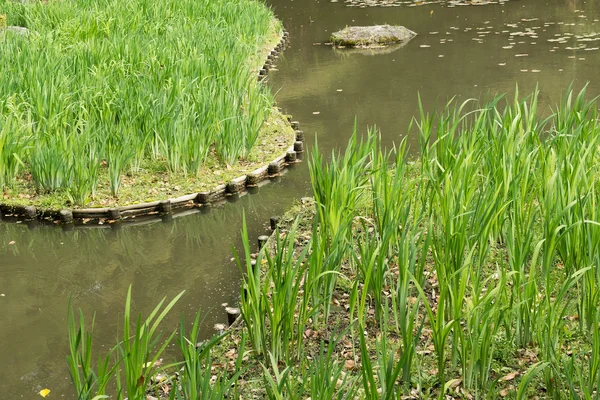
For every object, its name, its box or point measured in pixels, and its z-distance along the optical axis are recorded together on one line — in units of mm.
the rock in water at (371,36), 14016
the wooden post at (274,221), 6238
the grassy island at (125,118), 6844
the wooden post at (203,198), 6945
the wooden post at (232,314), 4863
